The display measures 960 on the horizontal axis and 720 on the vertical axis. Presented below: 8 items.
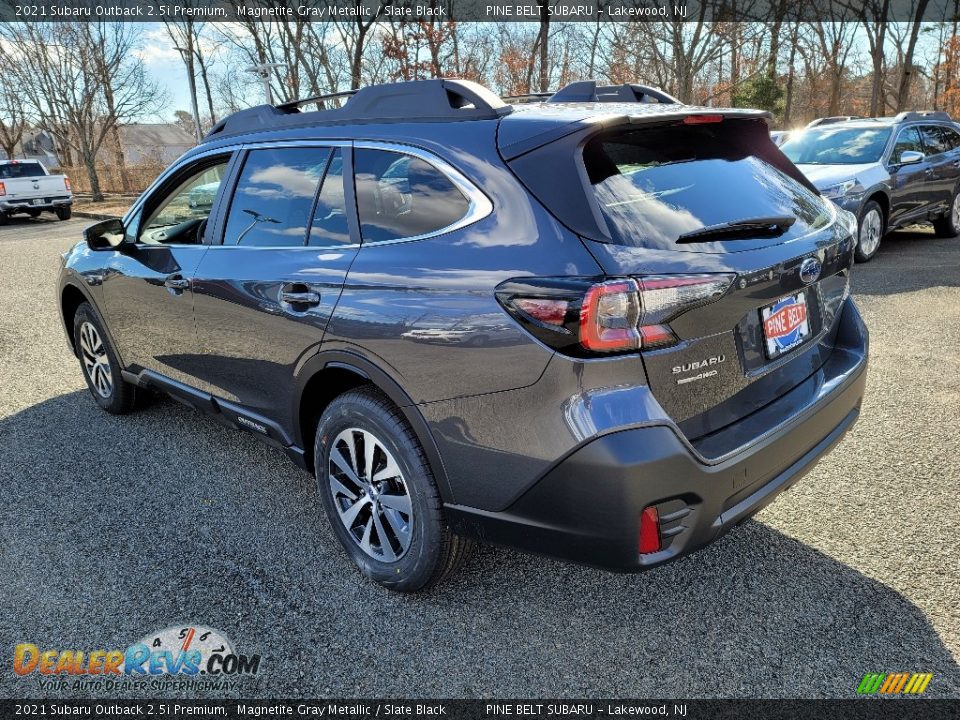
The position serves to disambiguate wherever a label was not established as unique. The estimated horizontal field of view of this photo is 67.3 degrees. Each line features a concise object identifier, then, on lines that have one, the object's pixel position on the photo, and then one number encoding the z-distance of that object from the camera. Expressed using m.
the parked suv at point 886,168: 8.78
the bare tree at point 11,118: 33.80
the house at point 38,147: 72.62
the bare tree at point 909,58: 28.05
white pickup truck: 21.03
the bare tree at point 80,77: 30.30
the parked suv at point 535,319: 2.10
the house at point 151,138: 68.32
